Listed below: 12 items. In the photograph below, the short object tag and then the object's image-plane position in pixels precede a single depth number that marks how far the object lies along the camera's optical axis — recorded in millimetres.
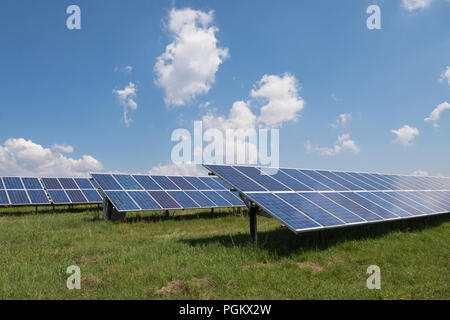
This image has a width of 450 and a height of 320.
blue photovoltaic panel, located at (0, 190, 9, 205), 23472
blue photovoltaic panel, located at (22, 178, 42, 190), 27703
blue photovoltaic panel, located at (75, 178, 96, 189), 29611
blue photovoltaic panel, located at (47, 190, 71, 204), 24938
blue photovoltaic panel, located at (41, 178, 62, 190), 27512
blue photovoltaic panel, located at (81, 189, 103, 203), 26703
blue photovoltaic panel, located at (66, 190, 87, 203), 25892
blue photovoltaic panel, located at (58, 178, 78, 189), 28734
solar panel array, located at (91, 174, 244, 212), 18781
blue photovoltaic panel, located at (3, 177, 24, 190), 26625
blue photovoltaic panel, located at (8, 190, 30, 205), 24061
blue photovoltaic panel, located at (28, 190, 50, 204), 24842
